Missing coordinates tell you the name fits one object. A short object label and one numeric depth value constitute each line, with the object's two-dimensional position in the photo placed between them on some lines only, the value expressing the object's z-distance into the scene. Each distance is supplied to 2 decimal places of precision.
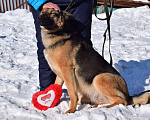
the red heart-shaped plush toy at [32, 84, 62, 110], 2.64
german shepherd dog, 2.54
